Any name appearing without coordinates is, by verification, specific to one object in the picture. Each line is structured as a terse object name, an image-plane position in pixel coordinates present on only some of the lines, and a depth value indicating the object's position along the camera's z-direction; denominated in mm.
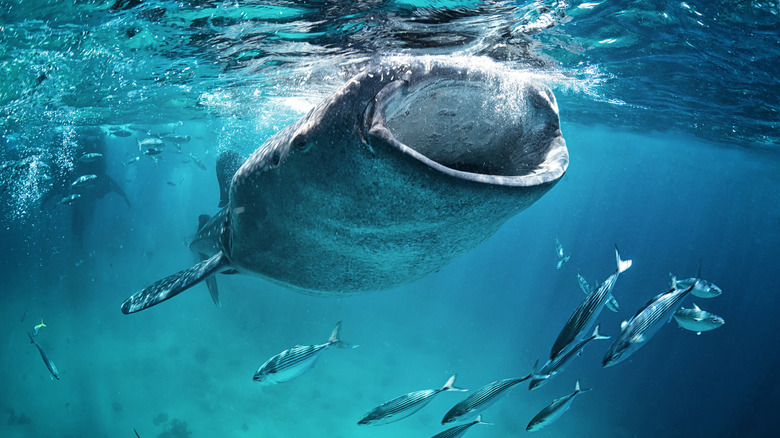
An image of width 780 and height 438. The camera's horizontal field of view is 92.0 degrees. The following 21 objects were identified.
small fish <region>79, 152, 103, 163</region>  12784
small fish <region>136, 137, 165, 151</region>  13211
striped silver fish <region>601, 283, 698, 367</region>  4203
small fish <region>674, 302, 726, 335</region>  6090
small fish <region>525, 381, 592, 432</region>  4781
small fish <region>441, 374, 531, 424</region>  4363
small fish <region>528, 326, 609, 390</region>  3972
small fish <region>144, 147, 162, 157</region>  13784
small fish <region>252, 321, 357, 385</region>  4961
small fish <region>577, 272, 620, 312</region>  6684
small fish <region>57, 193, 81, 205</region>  11336
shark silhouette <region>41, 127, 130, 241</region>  21281
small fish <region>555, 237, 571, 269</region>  9948
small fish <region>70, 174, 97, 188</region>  11062
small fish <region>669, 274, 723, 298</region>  6807
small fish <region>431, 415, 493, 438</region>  4480
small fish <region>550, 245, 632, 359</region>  3643
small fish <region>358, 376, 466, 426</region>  4594
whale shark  1572
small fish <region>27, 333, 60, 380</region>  7008
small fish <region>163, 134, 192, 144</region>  15702
